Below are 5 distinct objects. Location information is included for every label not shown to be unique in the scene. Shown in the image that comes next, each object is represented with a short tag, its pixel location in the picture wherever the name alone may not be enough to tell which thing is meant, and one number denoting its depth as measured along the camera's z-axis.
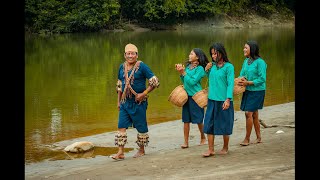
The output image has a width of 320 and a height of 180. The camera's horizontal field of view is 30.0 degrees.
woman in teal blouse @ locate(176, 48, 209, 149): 8.10
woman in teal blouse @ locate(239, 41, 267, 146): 7.92
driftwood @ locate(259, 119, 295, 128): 9.85
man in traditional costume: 7.71
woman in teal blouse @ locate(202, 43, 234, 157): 7.36
